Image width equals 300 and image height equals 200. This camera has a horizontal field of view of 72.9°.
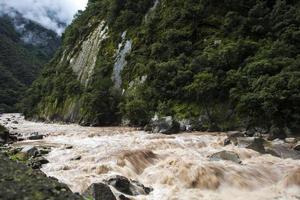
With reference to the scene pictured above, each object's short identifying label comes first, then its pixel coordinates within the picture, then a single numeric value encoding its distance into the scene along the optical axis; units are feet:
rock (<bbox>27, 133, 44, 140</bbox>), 65.64
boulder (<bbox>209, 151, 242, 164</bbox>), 37.65
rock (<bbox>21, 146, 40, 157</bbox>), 42.99
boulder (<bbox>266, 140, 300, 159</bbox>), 41.12
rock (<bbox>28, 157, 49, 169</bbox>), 36.39
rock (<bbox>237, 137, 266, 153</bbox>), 44.02
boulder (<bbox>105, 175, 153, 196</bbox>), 27.55
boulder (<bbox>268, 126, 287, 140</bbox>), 57.96
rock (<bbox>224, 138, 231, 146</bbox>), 50.78
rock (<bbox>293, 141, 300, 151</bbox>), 44.89
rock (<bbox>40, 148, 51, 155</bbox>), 45.35
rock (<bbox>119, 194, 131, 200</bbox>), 25.36
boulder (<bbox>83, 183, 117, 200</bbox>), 22.38
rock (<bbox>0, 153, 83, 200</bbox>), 13.79
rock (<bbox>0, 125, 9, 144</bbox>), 58.54
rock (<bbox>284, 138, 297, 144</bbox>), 52.74
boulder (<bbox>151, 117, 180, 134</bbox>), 72.41
